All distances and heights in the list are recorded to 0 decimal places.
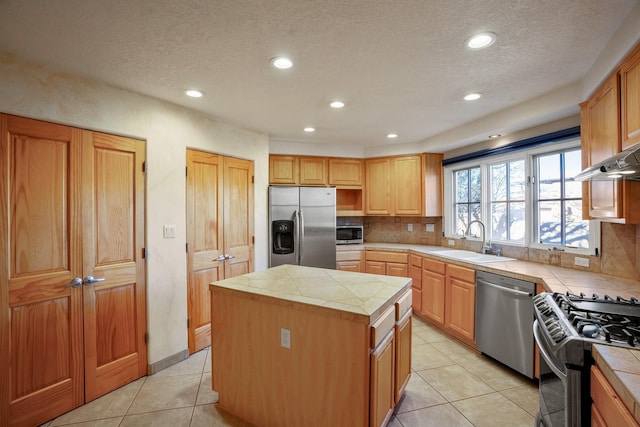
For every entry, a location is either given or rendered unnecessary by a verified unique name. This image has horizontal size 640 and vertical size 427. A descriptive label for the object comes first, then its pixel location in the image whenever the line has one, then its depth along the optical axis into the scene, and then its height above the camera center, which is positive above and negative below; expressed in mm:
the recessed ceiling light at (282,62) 2006 +1008
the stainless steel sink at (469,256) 3205 -500
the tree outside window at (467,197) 3963 +204
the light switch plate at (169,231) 2770 -158
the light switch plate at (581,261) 2617 -434
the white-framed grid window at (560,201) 2758 +93
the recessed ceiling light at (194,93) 2523 +1015
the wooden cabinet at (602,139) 1851 +474
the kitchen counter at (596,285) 973 -515
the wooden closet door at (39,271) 1900 -372
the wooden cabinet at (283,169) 4297 +619
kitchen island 1587 -780
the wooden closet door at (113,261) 2279 -372
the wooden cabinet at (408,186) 4379 +386
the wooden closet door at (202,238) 3020 -251
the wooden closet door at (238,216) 3414 -28
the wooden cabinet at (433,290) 3484 -917
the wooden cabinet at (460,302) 3032 -934
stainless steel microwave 4703 -341
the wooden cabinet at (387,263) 4168 -704
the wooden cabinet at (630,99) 1587 +605
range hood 1175 +195
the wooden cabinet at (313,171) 4457 +623
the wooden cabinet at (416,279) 3895 -851
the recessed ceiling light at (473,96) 2635 +1011
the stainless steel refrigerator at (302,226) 4004 -177
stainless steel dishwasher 2461 -934
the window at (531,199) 2779 +140
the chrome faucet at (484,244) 3605 -385
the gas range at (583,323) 1271 -519
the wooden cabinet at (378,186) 4617 +403
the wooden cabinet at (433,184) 4344 +400
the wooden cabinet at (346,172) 4645 +624
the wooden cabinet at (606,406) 945 -667
